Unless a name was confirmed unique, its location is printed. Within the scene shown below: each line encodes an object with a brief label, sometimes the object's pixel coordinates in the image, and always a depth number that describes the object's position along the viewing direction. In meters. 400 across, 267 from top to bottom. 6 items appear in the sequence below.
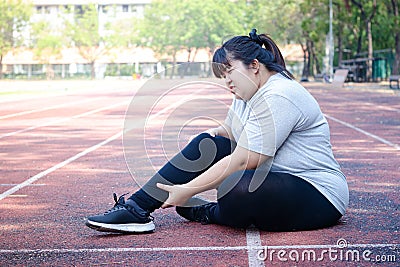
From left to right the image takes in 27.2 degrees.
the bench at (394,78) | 35.72
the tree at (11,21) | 83.00
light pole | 55.15
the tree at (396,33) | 42.59
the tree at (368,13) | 46.30
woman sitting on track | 5.56
